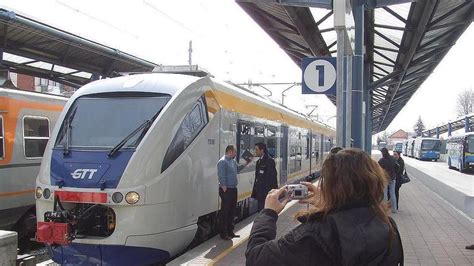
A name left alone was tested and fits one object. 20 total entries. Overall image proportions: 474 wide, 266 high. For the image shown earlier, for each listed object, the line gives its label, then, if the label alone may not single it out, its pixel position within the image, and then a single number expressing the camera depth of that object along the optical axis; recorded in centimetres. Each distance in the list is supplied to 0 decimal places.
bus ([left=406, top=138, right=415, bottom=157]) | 6891
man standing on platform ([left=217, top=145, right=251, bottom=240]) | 836
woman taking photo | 196
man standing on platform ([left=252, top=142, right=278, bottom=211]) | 932
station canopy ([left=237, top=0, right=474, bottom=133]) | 1170
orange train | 878
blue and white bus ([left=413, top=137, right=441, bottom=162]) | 5706
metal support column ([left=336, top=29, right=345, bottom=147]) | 559
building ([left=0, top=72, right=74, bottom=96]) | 3761
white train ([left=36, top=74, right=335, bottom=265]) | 646
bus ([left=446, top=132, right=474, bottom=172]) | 3631
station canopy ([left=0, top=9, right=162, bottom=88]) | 1257
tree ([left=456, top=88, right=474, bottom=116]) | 9262
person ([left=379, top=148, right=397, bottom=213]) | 1223
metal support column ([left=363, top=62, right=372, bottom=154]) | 1734
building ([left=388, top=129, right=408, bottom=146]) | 13700
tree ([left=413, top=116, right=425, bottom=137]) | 11989
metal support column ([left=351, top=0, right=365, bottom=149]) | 973
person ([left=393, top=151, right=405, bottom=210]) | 1309
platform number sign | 698
